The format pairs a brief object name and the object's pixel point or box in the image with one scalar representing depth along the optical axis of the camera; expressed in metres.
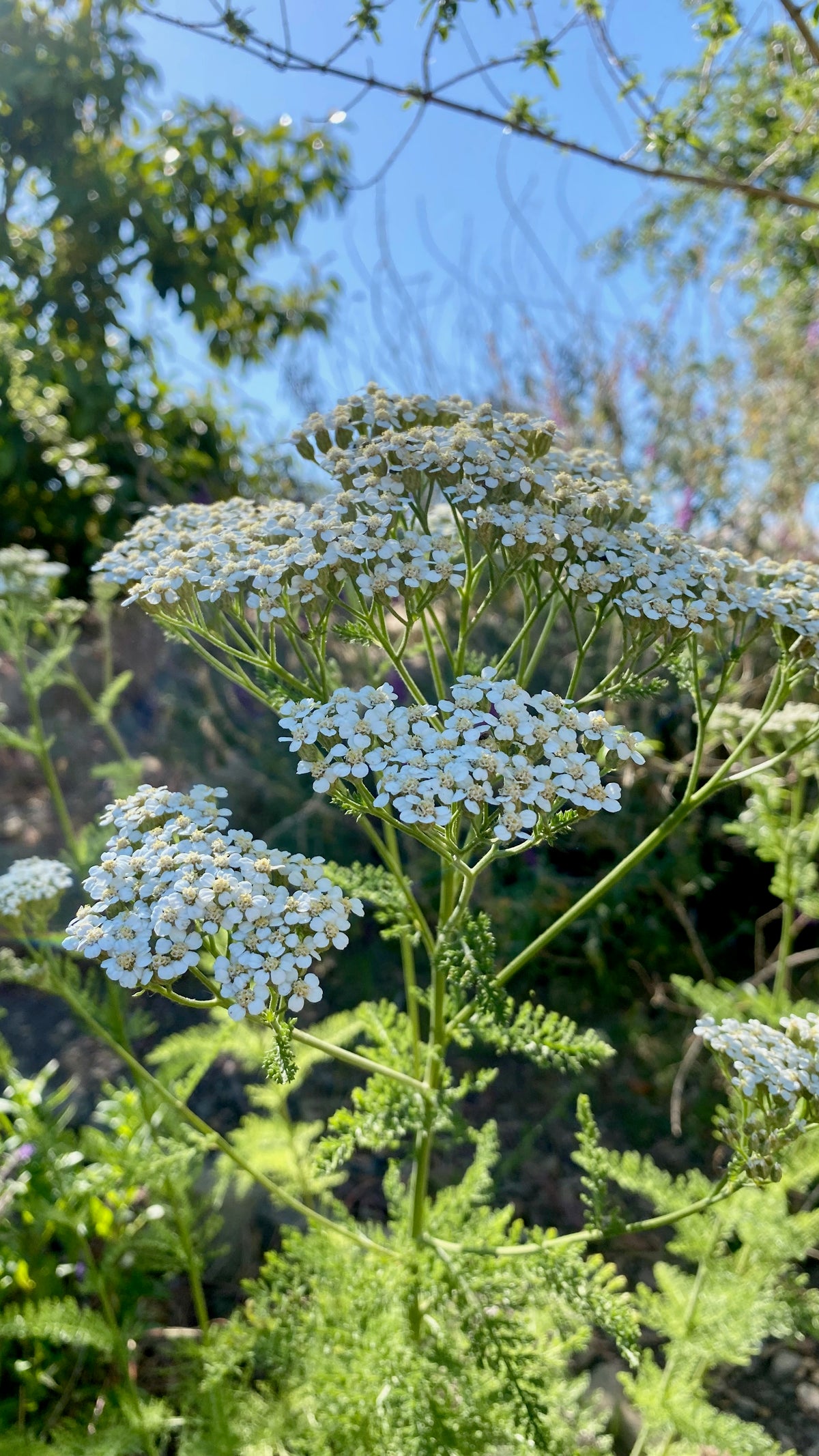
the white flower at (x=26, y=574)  0.31
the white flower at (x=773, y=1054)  0.17
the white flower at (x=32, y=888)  0.22
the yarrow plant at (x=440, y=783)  0.15
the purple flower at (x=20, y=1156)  0.30
